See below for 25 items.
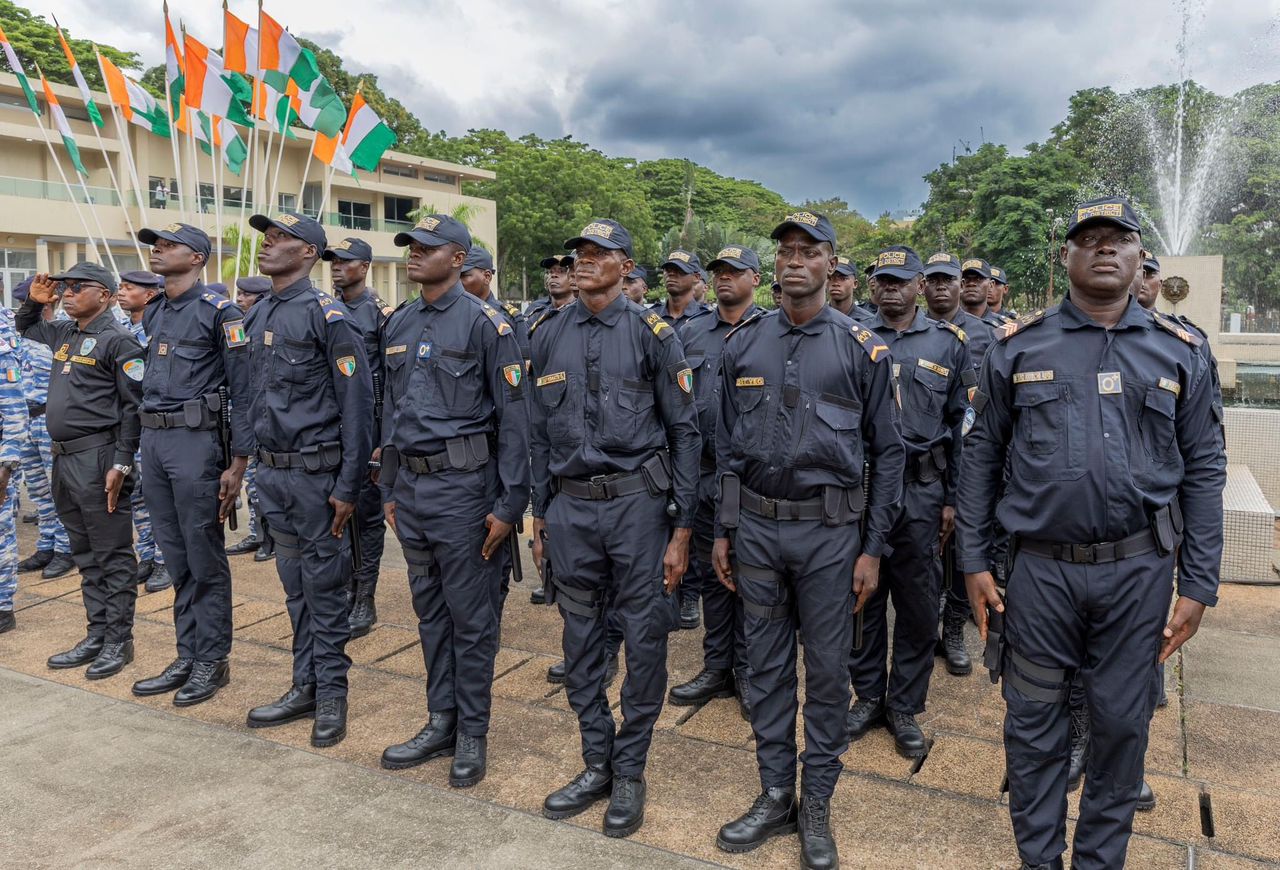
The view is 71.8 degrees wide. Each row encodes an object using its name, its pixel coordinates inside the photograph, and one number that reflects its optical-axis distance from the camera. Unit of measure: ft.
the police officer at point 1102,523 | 8.68
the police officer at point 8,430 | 16.98
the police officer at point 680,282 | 20.03
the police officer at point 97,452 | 16.33
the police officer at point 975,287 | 21.61
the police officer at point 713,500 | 14.87
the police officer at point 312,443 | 13.53
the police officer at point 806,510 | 10.30
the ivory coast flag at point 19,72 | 37.29
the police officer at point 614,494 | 11.18
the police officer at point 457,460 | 12.14
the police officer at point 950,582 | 16.29
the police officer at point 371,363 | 18.79
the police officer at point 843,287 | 18.25
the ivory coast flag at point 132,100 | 45.09
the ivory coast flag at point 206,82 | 39.47
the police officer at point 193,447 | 14.61
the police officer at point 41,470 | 22.63
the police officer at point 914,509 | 13.05
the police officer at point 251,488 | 23.85
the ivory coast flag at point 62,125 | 43.50
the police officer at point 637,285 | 23.85
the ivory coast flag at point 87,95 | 42.08
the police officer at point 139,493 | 18.71
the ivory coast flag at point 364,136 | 39.70
